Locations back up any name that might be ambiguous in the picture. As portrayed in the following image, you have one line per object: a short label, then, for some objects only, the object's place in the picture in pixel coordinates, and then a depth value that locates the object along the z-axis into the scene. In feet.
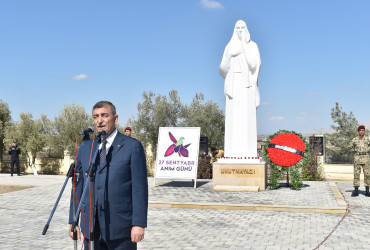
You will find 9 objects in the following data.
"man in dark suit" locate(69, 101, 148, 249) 11.91
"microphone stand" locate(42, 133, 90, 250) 11.95
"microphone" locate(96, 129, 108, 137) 11.75
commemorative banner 49.52
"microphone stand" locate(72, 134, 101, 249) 11.19
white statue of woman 46.29
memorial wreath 45.27
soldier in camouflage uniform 41.06
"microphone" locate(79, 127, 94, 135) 12.37
